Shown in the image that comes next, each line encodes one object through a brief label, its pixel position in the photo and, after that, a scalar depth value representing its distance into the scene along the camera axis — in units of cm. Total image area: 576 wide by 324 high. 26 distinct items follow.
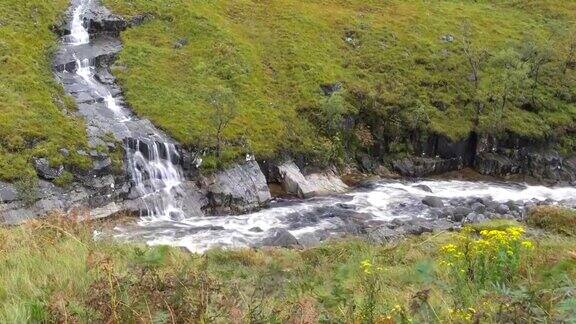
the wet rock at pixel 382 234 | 2274
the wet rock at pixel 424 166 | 3781
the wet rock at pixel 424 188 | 3396
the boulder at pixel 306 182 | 3194
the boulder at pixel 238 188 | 2880
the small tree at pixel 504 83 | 4169
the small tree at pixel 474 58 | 4247
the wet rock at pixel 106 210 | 2475
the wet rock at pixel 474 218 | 2727
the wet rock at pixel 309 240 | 2295
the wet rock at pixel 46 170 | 2530
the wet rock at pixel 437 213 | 2858
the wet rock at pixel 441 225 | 2590
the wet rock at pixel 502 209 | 2935
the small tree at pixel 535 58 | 4532
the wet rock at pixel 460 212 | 2778
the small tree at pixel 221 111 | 3105
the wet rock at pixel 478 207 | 2927
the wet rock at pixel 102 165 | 2692
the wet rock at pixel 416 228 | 2523
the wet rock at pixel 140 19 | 4420
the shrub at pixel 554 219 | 2157
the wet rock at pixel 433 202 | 3048
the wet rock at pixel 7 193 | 2316
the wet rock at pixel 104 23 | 4297
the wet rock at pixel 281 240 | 2266
